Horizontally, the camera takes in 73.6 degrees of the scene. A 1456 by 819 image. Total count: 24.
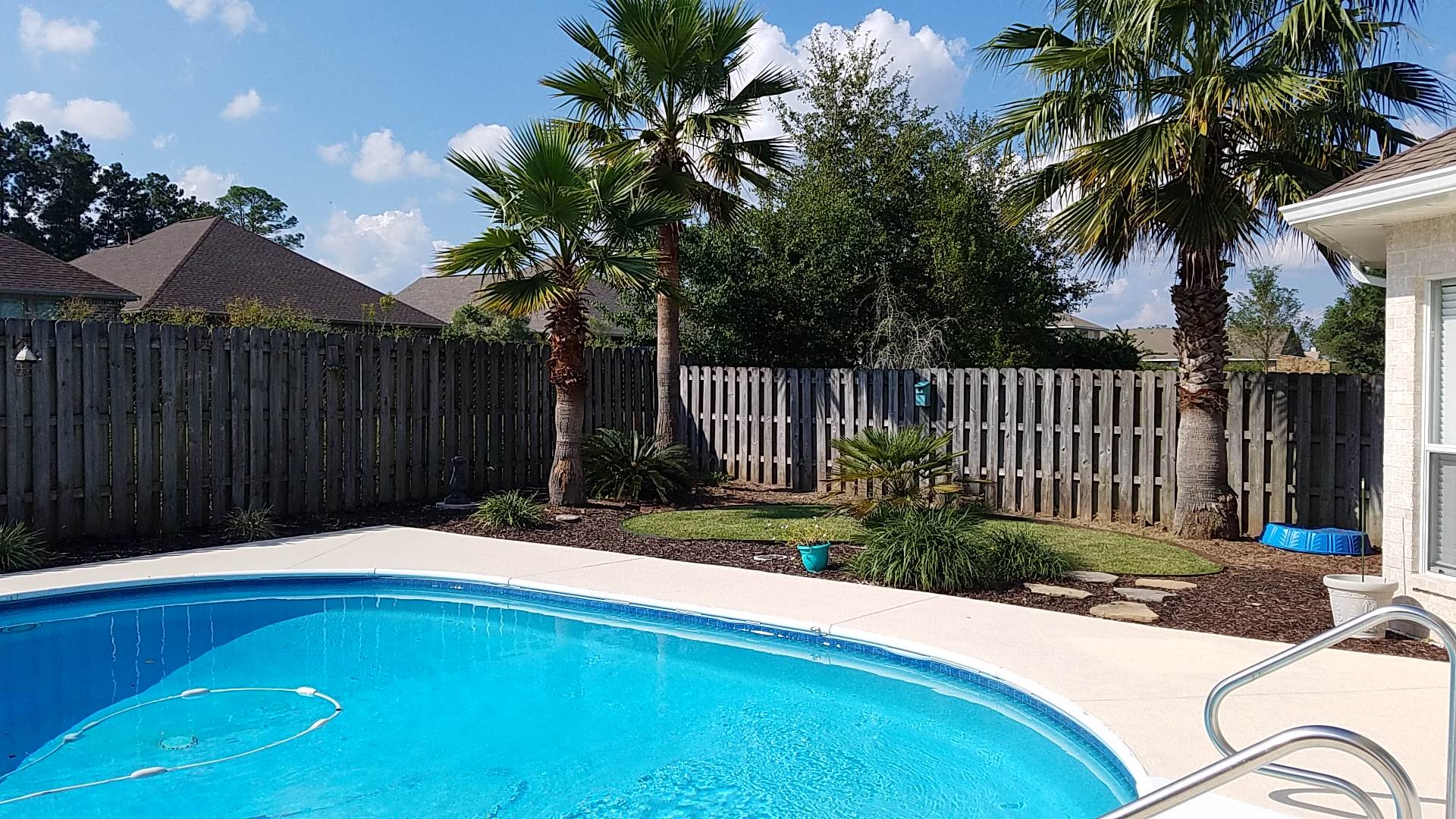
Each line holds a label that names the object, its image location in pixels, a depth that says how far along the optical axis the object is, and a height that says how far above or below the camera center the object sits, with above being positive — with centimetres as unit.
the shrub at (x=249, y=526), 959 -123
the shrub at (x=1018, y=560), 770 -127
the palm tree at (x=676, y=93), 1159 +385
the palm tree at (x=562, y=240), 1047 +181
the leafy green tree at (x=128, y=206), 4369 +896
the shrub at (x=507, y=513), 1034 -119
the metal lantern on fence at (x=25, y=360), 844 +36
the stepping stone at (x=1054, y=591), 720 -142
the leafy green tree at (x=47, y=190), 4084 +911
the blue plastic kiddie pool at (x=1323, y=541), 884 -127
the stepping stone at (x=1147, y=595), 705 -142
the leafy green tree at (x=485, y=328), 2567 +206
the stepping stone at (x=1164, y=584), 742 -141
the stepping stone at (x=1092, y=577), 767 -139
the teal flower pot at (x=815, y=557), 802 -129
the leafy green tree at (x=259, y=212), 5672 +1125
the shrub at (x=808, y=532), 903 -127
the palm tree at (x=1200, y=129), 838 +247
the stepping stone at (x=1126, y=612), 661 -145
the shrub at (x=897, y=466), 948 -62
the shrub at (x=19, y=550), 795 -124
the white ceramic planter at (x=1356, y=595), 583 -116
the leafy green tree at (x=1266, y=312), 4706 +450
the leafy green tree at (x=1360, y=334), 3092 +243
